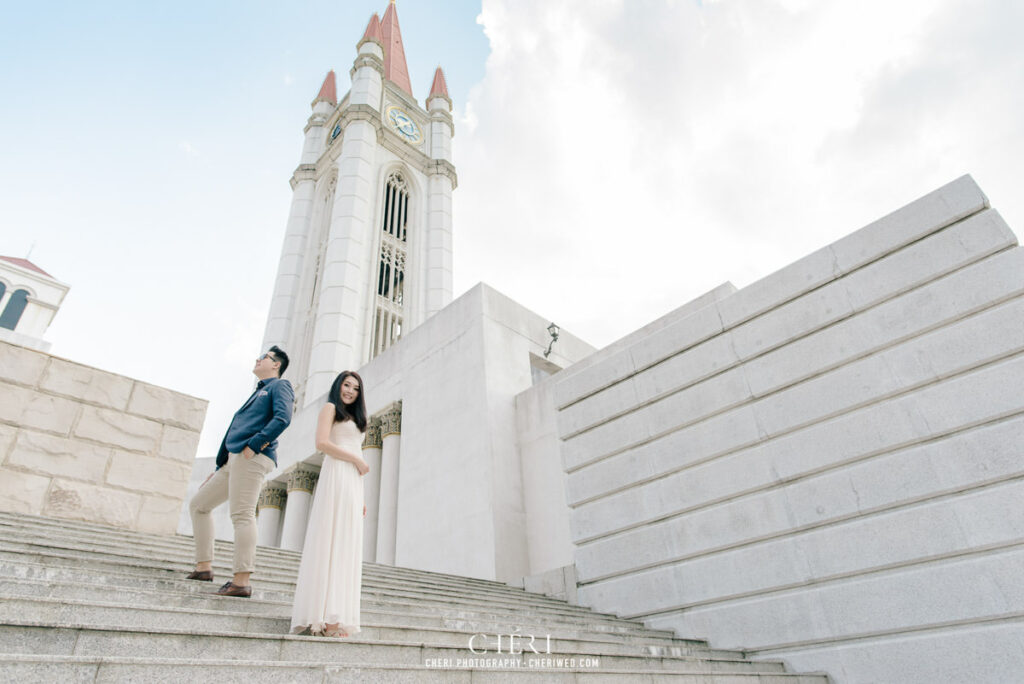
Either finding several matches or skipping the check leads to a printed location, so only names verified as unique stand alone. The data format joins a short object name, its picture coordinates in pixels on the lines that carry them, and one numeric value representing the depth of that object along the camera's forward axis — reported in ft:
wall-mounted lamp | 48.70
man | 12.82
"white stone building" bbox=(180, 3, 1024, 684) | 17.43
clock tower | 88.99
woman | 10.75
